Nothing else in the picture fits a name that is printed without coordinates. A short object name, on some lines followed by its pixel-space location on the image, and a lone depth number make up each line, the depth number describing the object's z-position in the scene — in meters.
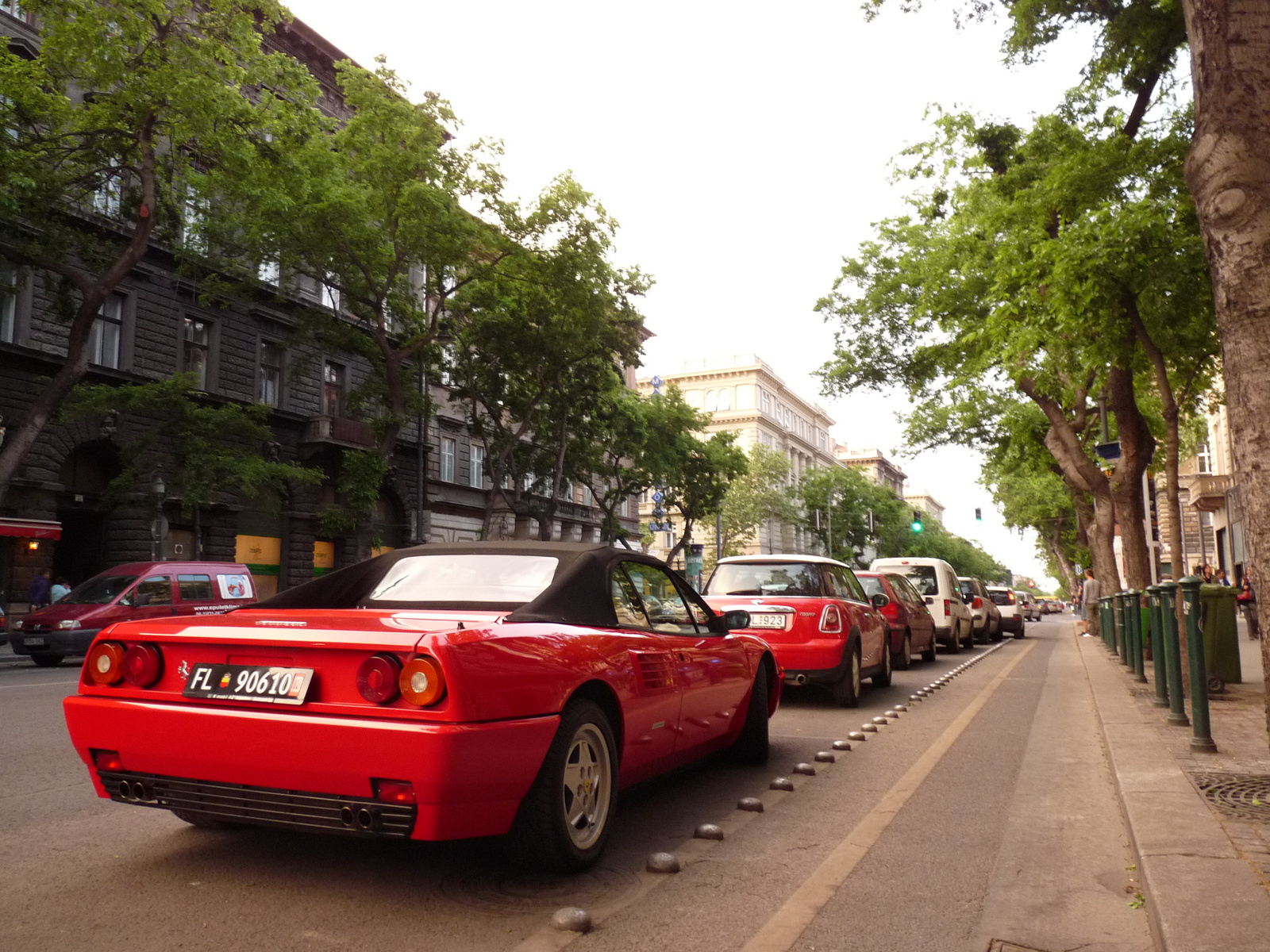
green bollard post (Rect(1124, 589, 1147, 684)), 12.39
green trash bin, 11.23
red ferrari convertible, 3.65
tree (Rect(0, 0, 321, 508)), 18.78
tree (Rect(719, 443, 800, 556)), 70.00
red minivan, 17.28
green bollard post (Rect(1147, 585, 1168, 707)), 9.69
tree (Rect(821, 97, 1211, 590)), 13.09
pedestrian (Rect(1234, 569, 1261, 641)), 23.44
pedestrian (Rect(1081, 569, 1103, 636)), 30.73
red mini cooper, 10.29
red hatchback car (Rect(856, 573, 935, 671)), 15.35
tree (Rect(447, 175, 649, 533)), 25.98
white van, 20.97
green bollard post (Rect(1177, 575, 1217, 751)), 7.02
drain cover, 5.12
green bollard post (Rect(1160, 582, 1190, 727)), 8.23
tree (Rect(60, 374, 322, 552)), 22.50
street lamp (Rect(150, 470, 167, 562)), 23.58
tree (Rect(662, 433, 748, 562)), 44.22
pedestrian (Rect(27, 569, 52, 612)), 22.52
